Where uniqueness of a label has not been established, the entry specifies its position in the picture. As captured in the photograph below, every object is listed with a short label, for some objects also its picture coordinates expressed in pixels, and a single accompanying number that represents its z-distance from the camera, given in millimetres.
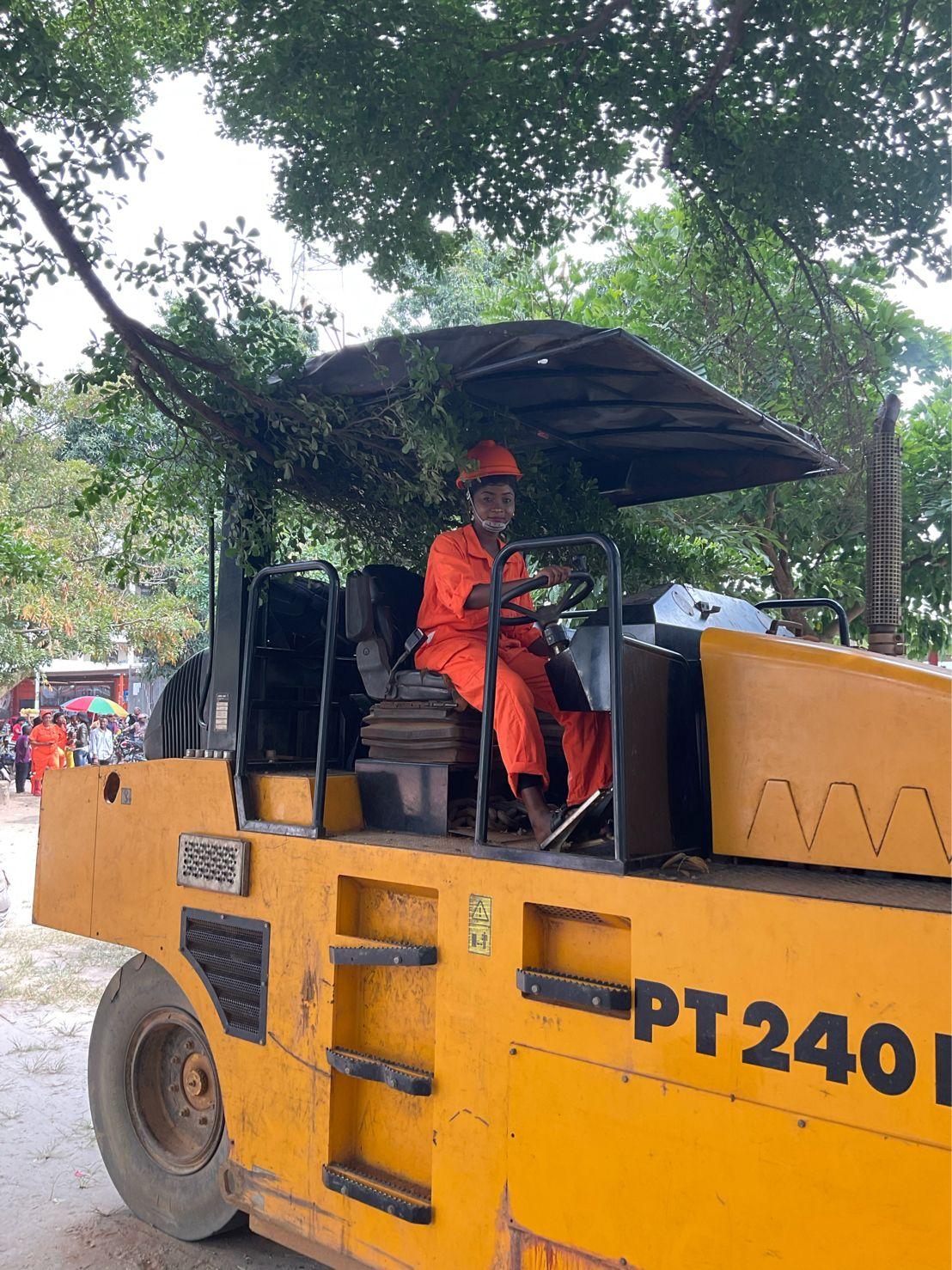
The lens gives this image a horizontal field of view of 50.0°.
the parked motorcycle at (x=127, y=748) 22781
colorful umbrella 23438
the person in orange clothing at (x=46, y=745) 17875
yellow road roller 2256
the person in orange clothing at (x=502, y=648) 3191
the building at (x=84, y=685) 33625
